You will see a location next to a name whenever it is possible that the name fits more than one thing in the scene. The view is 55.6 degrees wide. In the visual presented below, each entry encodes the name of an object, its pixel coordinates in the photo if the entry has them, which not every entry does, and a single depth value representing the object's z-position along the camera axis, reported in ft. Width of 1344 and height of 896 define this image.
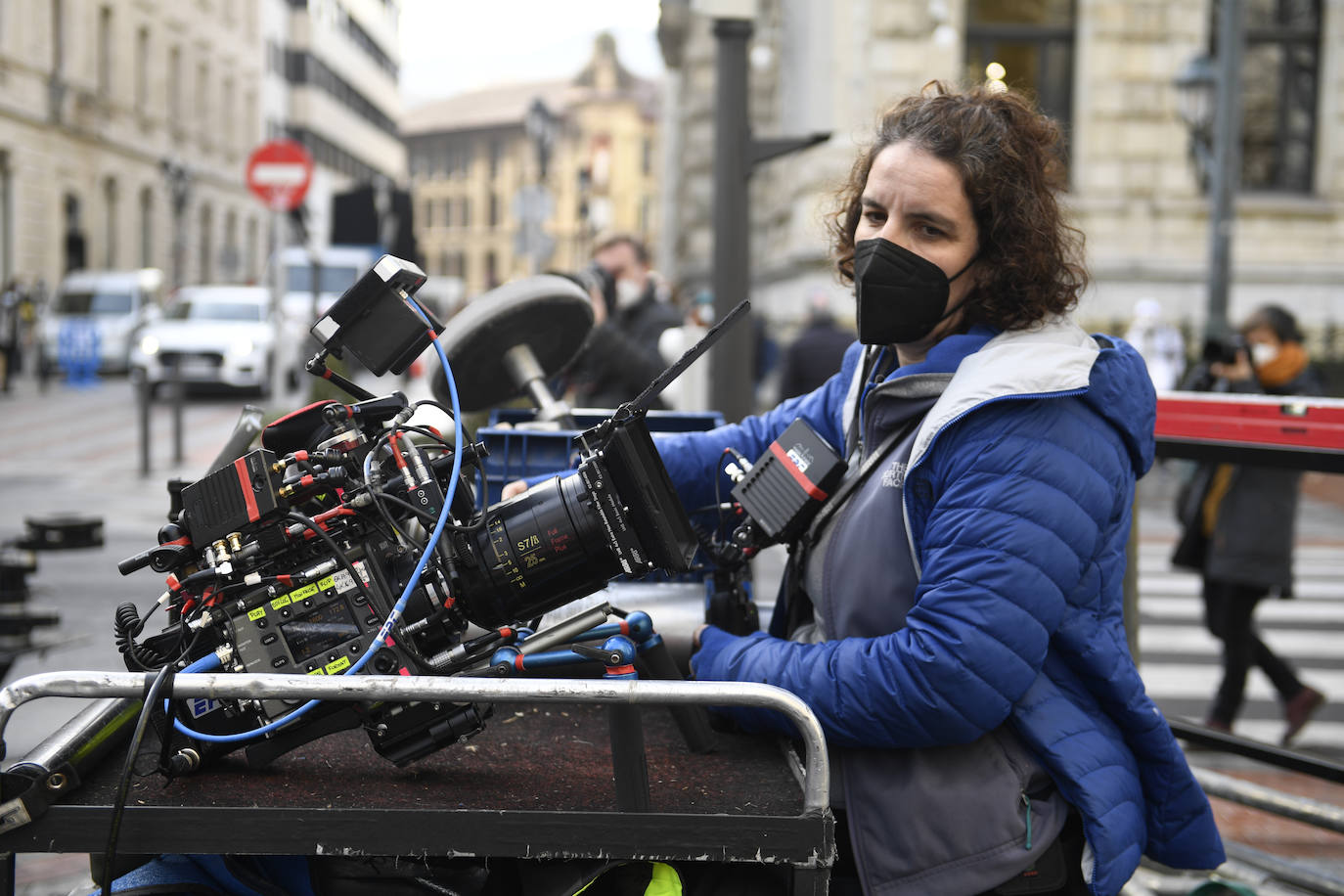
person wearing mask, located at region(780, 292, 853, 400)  33.60
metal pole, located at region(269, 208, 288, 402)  50.42
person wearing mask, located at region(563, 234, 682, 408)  20.25
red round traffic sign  42.11
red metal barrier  9.41
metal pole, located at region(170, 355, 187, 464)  42.50
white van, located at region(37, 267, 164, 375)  78.89
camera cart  5.35
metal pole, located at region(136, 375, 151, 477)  39.60
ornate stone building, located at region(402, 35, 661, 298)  304.30
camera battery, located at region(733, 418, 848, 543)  6.72
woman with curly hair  5.92
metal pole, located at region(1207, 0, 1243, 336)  39.06
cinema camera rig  5.96
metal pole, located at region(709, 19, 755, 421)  18.61
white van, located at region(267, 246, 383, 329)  82.94
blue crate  8.81
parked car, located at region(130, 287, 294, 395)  66.18
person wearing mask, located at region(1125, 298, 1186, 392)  46.26
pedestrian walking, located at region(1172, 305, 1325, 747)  18.88
